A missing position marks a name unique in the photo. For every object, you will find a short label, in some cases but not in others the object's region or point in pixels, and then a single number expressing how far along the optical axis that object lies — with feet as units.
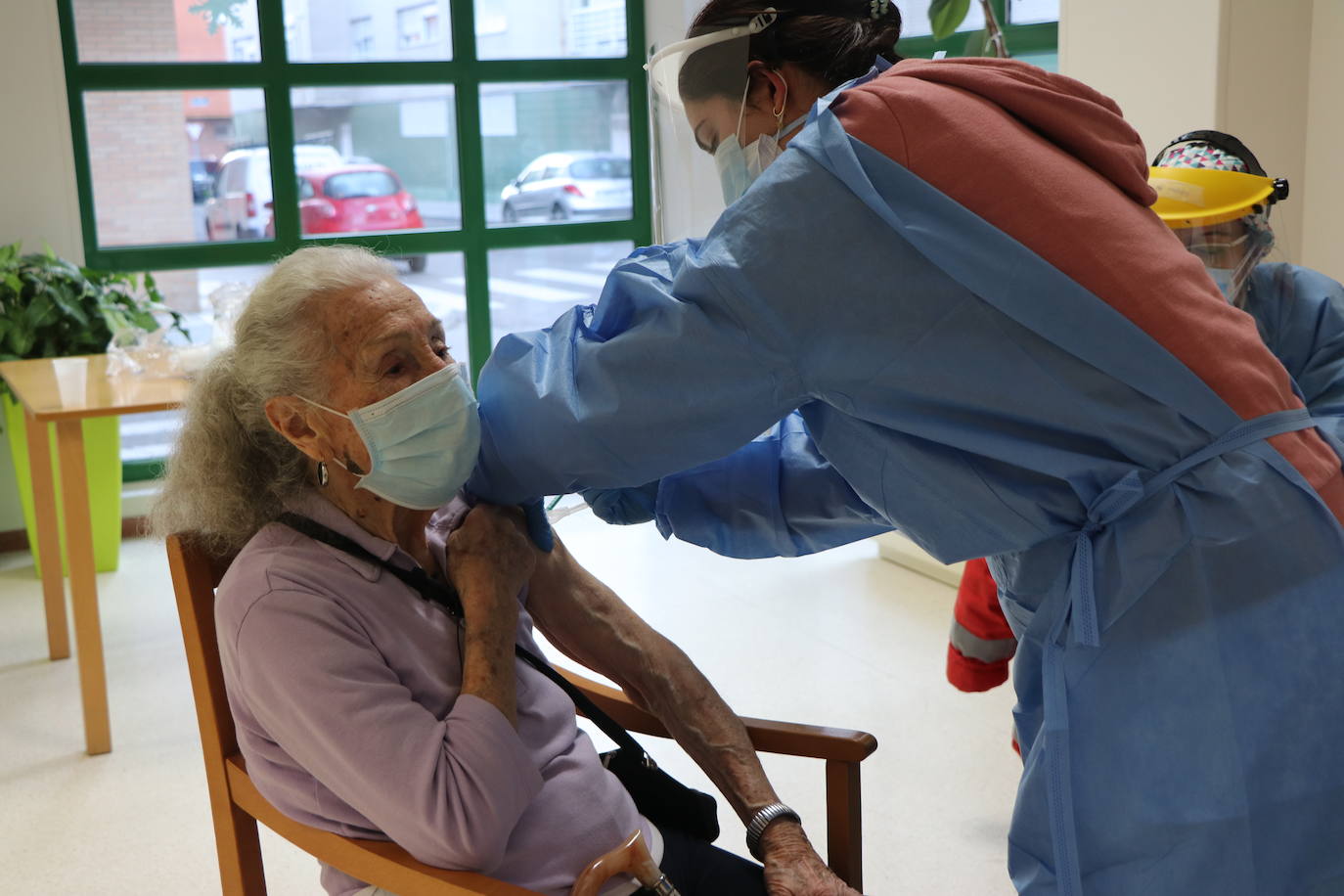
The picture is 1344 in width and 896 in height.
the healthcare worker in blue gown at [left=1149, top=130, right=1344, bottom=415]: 5.24
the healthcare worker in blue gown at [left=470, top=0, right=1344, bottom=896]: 3.49
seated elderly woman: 4.05
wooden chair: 4.09
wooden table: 9.70
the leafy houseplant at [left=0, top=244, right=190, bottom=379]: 13.92
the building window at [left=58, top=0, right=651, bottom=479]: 16.51
